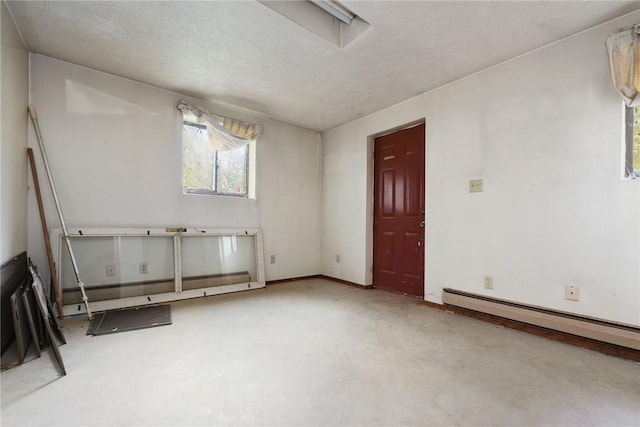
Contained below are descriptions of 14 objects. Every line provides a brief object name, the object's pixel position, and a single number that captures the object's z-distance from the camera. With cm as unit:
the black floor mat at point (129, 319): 221
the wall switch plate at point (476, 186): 263
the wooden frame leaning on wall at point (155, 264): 265
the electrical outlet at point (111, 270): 278
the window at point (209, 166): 335
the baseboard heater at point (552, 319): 184
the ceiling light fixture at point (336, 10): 193
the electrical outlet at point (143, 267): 295
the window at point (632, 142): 190
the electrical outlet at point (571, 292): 205
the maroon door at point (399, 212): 324
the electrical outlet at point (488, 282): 252
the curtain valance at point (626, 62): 179
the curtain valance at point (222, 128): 326
